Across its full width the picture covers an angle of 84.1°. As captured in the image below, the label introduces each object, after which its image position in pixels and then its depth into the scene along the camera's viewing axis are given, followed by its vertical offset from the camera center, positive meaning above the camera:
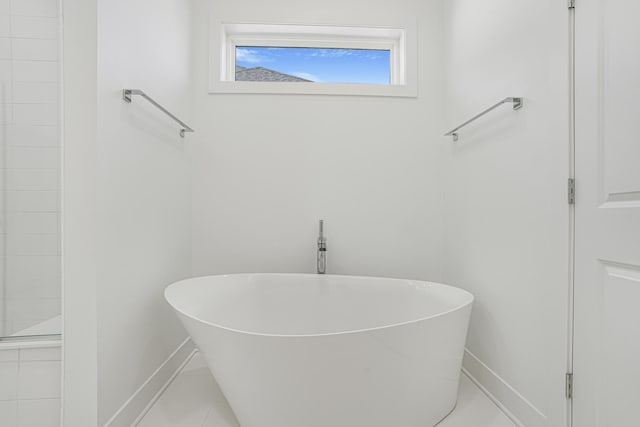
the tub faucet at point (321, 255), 2.23 -0.26
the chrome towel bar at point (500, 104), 1.54 +0.50
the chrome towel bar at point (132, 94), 1.46 +0.50
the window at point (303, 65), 2.59 +1.09
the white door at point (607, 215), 1.02 +0.00
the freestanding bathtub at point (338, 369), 1.22 -0.57
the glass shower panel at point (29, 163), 1.47 +0.22
